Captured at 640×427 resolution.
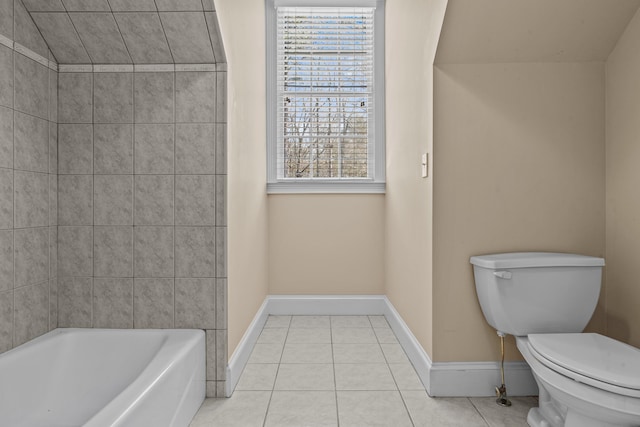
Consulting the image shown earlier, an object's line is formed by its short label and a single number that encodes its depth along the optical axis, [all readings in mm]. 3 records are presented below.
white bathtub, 1328
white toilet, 1354
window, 3262
